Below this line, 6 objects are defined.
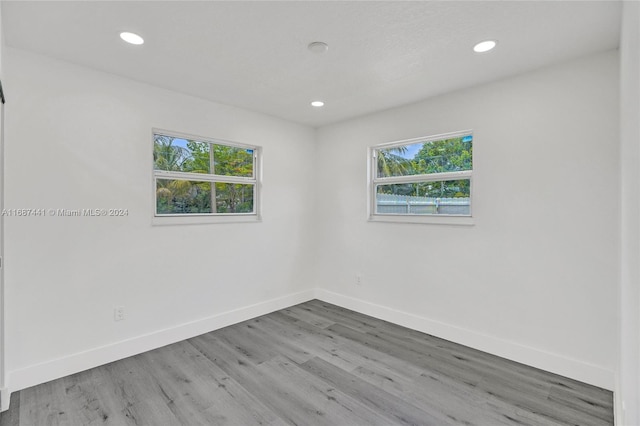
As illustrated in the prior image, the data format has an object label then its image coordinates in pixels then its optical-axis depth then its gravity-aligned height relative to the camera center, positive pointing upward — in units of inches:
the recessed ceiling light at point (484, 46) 87.1 +46.6
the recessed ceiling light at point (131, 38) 83.8 +46.5
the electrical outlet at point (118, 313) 109.8 -35.0
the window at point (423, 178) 125.5 +14.8
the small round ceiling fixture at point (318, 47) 87.9 +46.4
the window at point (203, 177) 124.6 +14.9
